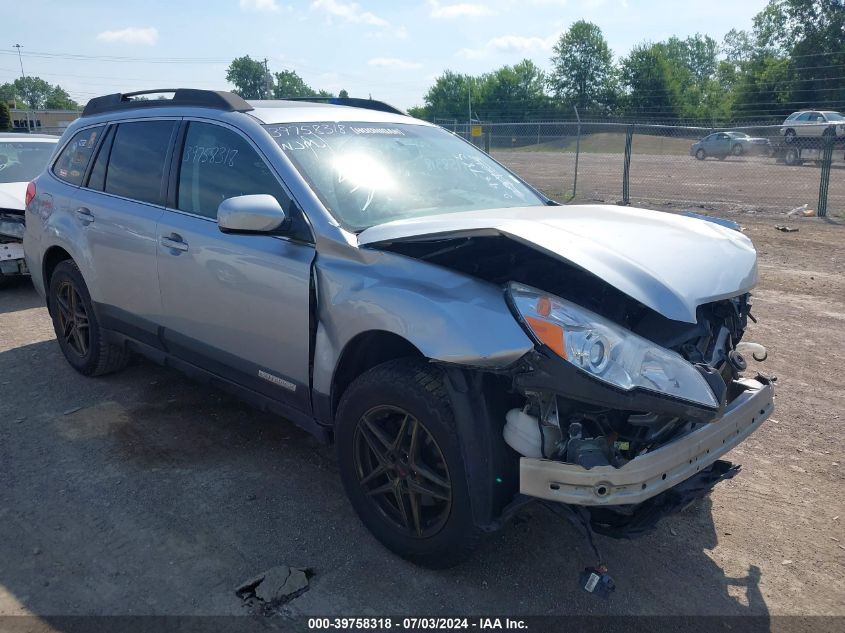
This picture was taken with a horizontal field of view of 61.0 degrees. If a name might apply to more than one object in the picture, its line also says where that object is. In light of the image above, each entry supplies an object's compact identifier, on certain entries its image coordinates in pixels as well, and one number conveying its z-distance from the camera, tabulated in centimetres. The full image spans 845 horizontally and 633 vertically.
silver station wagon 252
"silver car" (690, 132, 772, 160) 2233
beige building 2761
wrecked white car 791
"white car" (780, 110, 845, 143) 2802
